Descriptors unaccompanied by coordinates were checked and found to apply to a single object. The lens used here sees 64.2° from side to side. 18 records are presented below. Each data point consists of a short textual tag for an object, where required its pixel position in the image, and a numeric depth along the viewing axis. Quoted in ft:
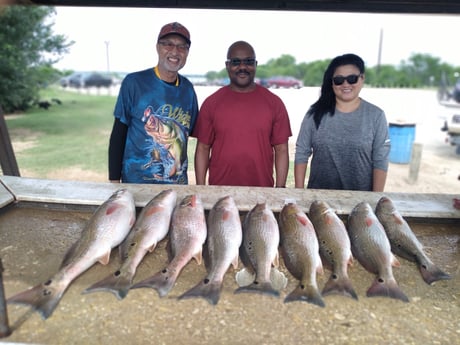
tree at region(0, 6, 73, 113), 50.26
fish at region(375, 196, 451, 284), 6.01
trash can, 31.32
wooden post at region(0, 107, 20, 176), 13.80
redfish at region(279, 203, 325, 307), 5.49
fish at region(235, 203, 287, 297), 5.68
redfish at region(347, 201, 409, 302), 5.63
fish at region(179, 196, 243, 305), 5.53
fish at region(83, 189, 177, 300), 5.60
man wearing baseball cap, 10.48
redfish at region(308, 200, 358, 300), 5.68
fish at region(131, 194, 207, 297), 5.68
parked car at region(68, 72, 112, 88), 87.30
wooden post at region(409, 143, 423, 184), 26.66
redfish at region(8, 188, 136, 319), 5.25
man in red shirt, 10.84
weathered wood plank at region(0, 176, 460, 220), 8.29
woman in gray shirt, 9.82
